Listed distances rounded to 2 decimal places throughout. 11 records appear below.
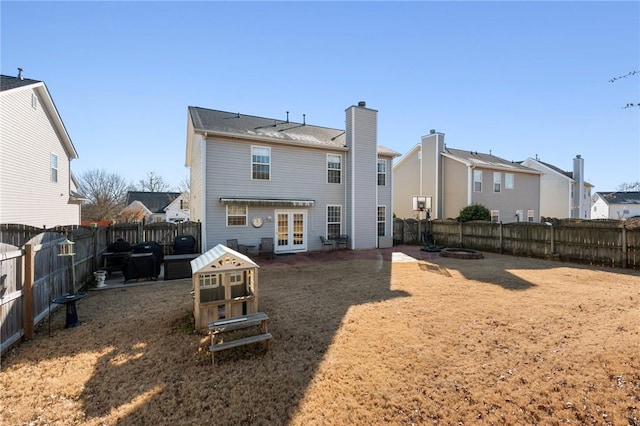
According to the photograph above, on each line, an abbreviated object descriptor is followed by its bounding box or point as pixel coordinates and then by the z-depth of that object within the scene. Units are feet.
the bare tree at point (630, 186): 208.54
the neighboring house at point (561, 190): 92.07
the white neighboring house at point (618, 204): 173.68
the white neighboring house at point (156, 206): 124.63
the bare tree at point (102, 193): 102.58
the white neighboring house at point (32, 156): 32.68
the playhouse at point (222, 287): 16.20
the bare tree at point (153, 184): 171.83
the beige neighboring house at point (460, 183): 68.64
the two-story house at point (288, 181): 40.96
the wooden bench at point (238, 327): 12.89
